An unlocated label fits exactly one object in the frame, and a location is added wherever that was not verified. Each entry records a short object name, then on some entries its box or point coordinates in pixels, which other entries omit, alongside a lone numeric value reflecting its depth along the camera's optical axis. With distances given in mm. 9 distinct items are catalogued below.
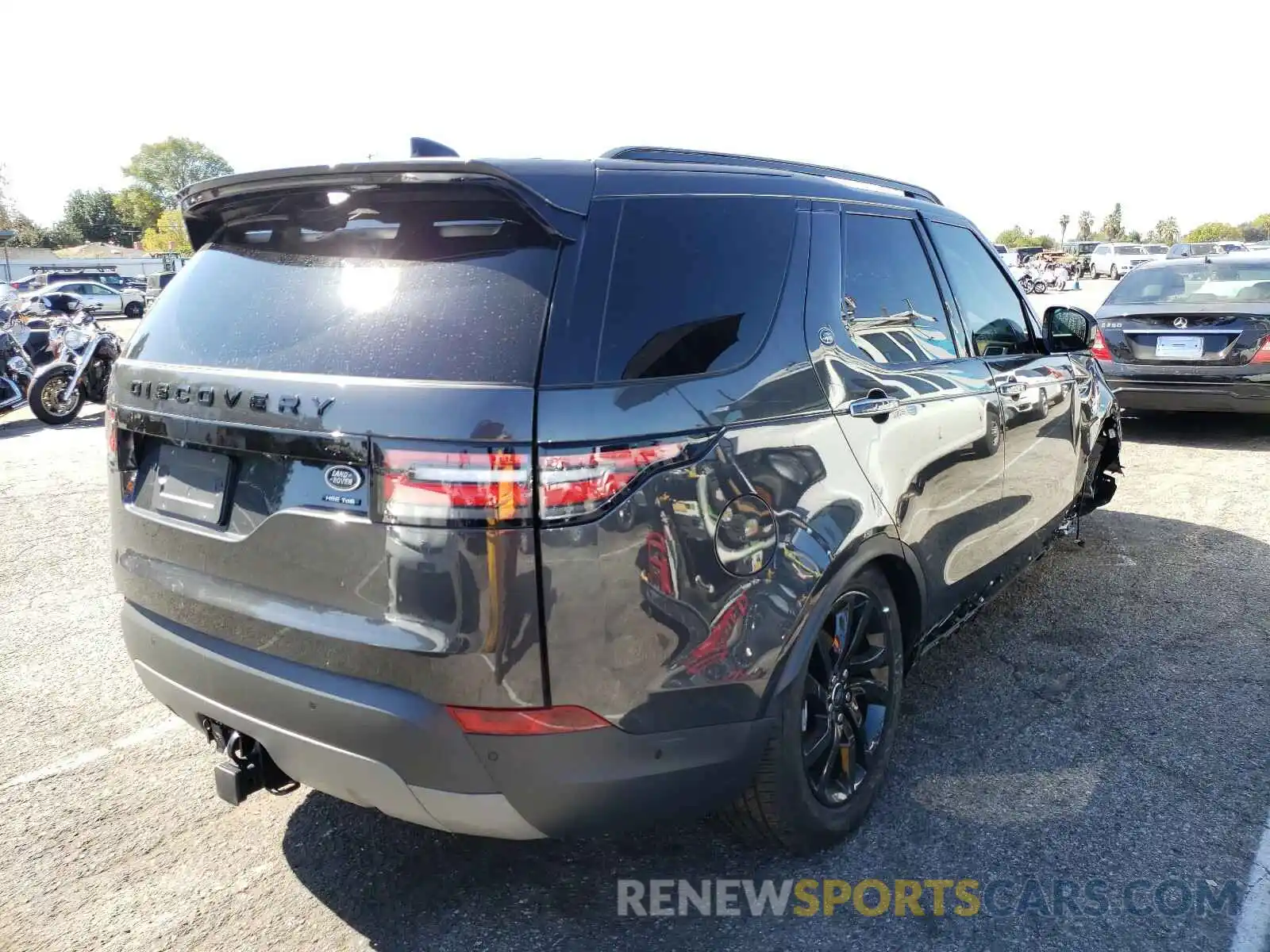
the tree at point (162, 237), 96625
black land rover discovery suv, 1968
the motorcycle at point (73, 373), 10859
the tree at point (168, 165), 130875
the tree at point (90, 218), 113062
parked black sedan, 7930
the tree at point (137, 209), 115250
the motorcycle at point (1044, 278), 38344
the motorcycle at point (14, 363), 10758
